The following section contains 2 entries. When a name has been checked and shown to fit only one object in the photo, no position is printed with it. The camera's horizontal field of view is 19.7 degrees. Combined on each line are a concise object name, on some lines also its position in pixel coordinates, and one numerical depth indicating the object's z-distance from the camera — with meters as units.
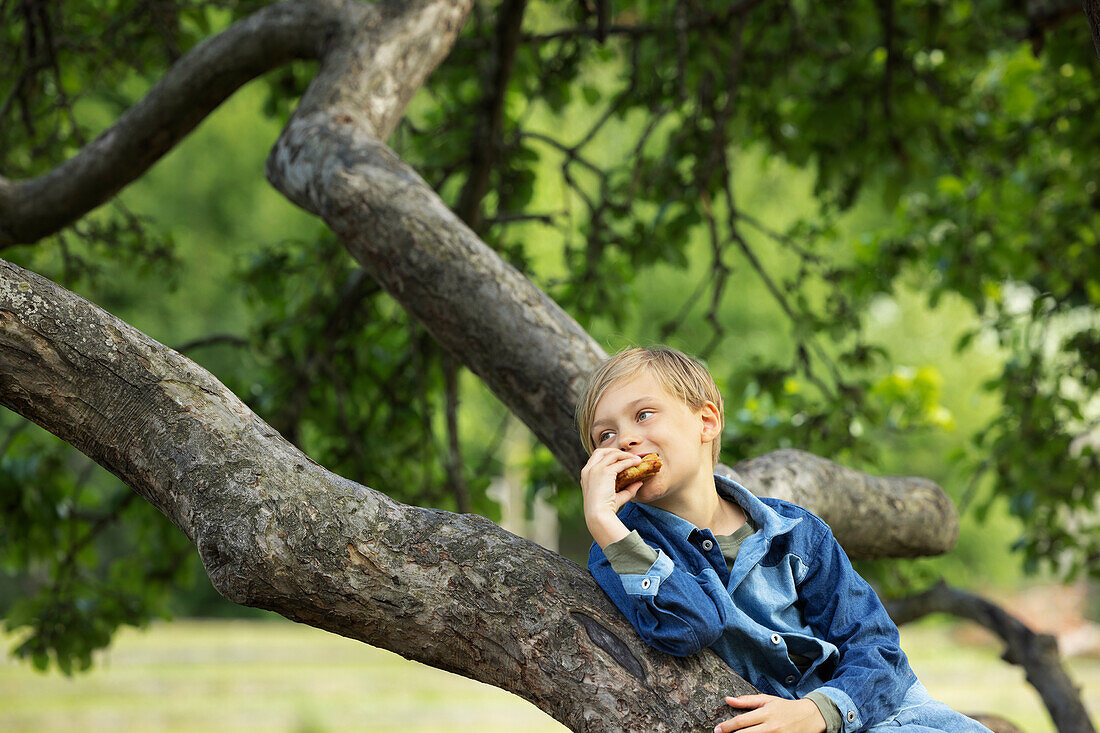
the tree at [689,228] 6.71
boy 4.03
